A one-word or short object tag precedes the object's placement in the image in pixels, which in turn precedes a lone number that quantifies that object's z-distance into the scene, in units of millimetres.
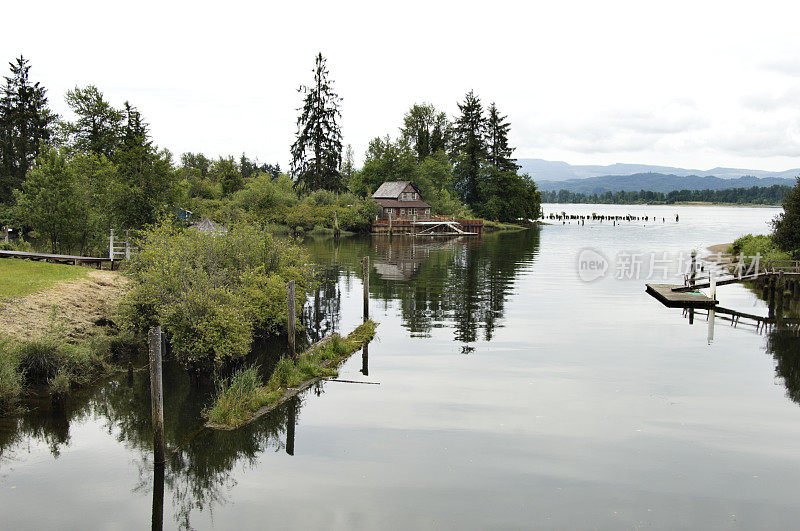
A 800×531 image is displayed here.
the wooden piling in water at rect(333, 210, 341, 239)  84562
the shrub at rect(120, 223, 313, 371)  17016
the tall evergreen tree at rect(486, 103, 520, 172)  118750
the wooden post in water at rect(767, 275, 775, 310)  32569
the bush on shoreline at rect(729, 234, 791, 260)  42691
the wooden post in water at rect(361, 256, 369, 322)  26219
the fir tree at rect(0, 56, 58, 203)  60281
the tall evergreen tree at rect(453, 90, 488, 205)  116188
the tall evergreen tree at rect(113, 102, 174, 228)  36781
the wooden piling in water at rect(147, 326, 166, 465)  11914
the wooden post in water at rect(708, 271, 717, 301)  31281
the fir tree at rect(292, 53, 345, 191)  88562
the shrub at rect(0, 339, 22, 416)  15094
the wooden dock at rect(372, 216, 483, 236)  92125
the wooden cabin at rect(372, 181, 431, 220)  97688
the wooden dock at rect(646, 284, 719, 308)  31938
